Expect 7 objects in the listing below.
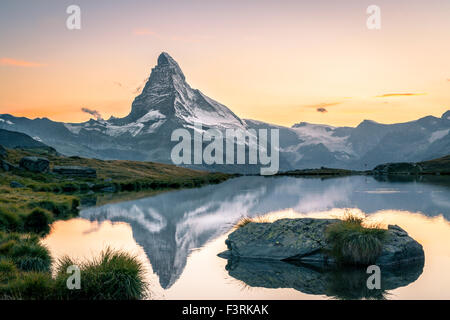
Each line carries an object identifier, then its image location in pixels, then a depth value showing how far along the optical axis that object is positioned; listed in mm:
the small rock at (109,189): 104888
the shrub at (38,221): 37575
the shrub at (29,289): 15453
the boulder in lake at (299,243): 22547
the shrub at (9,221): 35375
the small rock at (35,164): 120881
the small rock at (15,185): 78688
